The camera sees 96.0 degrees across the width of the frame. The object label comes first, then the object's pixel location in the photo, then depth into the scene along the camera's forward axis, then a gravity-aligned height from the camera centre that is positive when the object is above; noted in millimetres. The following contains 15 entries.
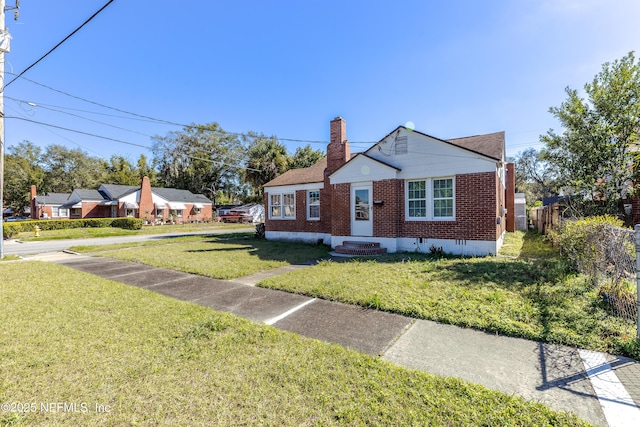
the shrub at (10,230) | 21575 -1174
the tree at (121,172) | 50500 +7441
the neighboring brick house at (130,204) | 36375 +1277
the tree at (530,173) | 44250 +5644
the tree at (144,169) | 53106 +8186
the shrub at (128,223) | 29266 -1006
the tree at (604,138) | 8117 +2049
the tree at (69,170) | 52344 +8242
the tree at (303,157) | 30766 +5824
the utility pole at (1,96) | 11052 +4873
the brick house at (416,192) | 9766 +674
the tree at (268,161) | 28703 +5091
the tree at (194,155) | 50250 +9945
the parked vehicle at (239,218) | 40719 -848
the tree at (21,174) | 48000 +6902
